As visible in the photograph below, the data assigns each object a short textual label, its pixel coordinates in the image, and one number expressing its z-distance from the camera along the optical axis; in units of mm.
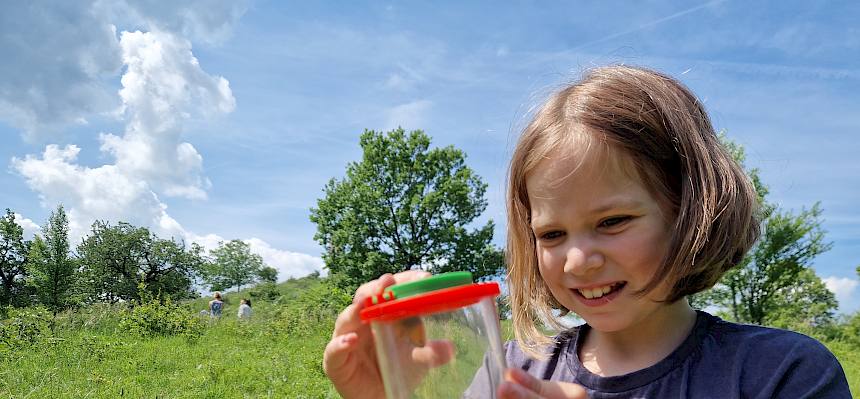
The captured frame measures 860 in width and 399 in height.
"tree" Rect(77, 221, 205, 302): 49188
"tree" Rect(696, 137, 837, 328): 21438
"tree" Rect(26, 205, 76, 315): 40281
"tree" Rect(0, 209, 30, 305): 41406
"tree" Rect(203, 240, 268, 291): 66319
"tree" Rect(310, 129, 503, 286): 26203
